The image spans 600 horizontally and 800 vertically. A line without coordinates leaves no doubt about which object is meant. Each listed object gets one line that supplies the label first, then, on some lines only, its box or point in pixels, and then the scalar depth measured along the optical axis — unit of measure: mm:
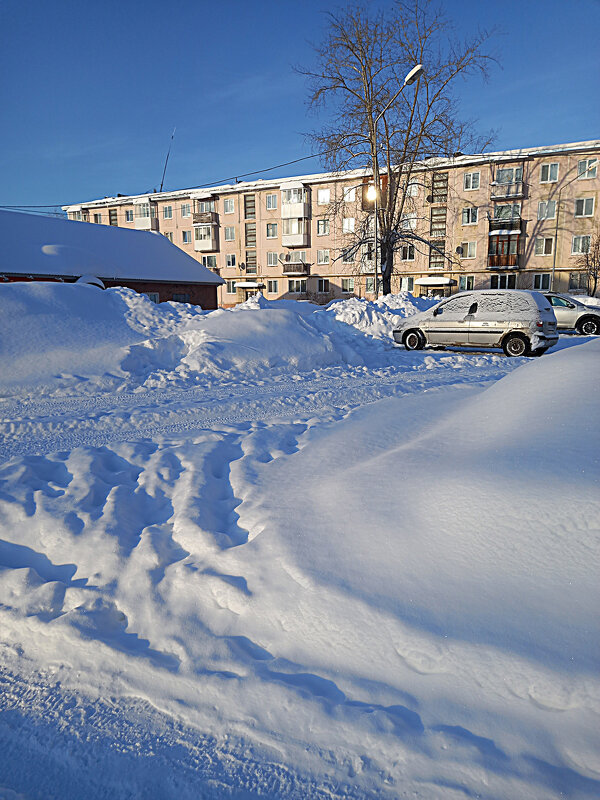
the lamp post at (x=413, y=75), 15373
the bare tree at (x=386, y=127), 23078
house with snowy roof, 22172
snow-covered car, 12055
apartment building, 37938
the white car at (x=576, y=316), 18969
